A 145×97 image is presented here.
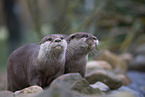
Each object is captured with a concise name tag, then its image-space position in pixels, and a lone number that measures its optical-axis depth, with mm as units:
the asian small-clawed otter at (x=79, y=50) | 4406
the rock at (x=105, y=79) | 5454
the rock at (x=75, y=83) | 3217
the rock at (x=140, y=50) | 10611
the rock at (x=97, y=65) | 7312
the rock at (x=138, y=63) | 9993
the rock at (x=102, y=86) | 4656
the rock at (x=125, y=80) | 6934
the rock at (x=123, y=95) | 2871
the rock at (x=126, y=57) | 11905
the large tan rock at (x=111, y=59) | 9258
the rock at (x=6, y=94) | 3633
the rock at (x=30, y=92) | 3580
